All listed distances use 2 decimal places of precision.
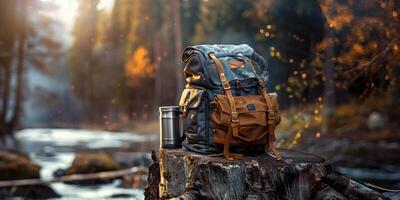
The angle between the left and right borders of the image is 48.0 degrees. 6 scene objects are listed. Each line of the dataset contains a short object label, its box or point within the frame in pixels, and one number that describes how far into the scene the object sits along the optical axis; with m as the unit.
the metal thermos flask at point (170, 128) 4.50
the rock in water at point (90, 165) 11.94
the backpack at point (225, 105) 3.95
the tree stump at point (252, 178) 3.90
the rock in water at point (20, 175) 9.32
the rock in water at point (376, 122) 16.72
